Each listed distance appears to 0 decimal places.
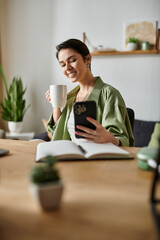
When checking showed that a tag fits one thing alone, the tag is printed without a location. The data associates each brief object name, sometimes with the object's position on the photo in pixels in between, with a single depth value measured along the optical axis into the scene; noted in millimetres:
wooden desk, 466
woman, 1382
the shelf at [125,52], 2910
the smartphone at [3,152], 1027
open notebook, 924
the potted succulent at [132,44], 2932
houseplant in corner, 3229
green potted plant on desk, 515
